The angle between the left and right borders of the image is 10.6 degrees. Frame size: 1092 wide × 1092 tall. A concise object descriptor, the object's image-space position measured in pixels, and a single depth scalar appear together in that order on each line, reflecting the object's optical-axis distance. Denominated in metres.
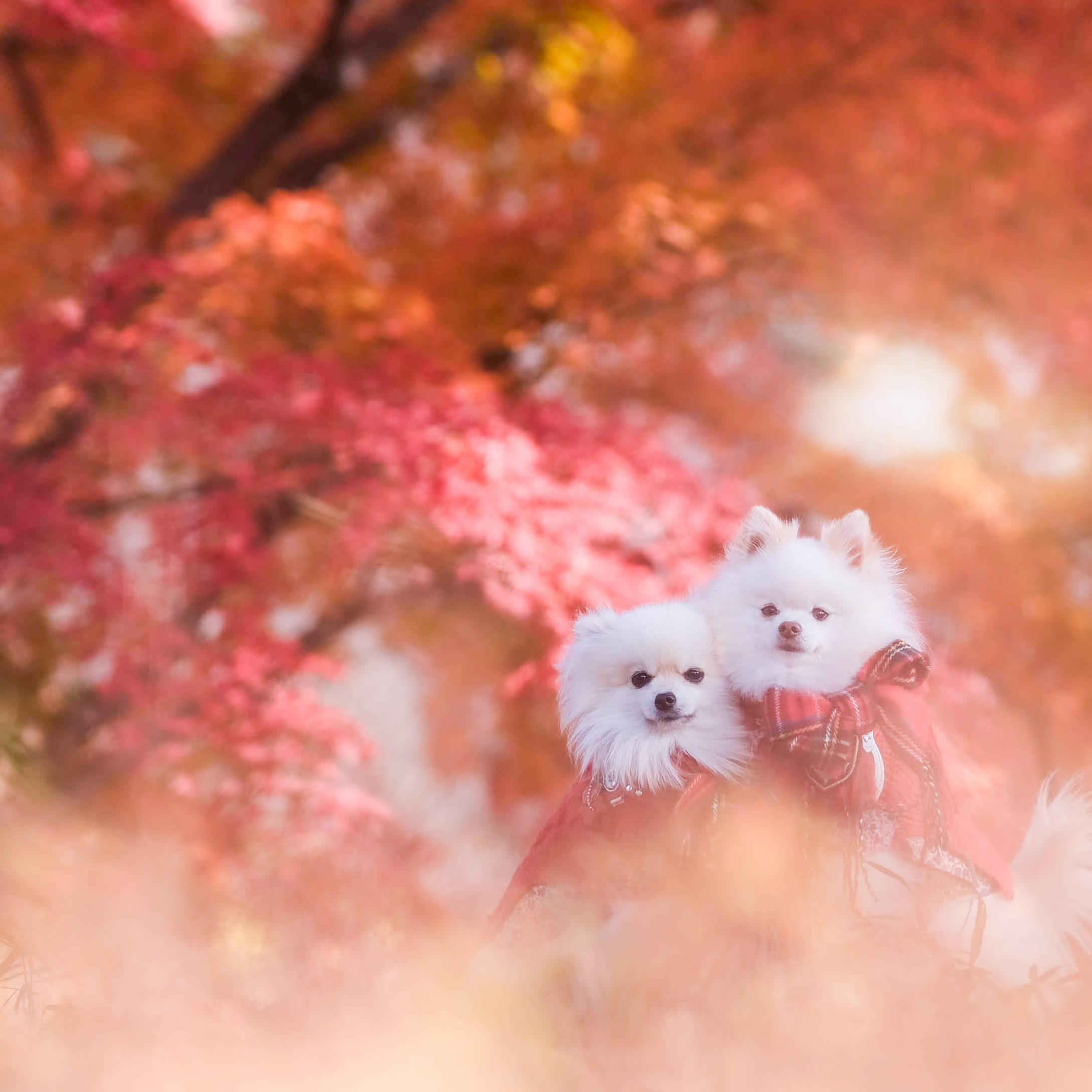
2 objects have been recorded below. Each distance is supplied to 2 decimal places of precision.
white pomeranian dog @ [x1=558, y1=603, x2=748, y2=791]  4.36
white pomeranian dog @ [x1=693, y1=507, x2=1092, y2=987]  4.38
